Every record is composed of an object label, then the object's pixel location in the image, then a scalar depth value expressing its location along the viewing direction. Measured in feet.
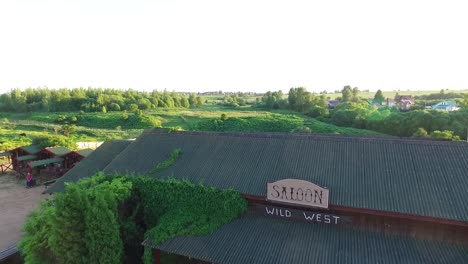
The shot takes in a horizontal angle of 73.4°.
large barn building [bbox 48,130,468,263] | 40.75
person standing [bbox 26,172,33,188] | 105.09
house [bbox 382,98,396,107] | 411.75
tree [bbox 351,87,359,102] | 360.07
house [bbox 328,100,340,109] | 401.16
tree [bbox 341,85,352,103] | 370.86
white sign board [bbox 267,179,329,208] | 44.65
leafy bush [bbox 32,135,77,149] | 128.57
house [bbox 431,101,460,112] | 294.87
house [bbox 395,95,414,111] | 327.33
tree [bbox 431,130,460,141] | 124.64
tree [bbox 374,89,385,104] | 399.65
